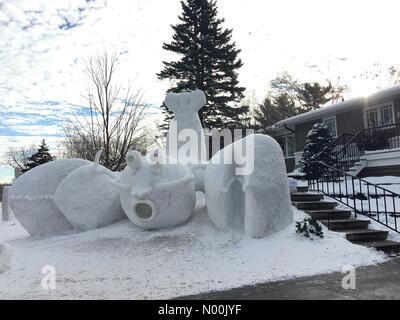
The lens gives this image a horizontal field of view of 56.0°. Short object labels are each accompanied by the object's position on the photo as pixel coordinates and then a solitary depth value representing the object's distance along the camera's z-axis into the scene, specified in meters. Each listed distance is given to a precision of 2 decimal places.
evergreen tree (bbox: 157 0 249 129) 26.11
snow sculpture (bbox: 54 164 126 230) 8.84
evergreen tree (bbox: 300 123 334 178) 16.95
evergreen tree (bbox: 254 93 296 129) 33.34
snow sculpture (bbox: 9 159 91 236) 9.26
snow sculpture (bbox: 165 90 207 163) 10.12
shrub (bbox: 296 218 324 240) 7.50
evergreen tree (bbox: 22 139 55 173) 26.50
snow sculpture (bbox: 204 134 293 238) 7.41
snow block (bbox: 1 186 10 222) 15.73
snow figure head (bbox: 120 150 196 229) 7.87
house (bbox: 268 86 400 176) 15.19
